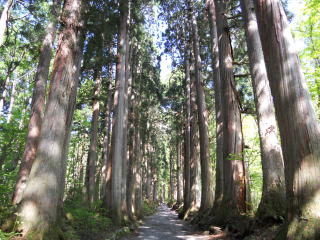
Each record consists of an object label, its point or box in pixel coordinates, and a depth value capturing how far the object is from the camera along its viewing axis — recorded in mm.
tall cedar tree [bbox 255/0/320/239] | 3125
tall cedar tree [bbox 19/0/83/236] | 4738
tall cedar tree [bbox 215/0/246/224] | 7477
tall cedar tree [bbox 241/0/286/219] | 5562
